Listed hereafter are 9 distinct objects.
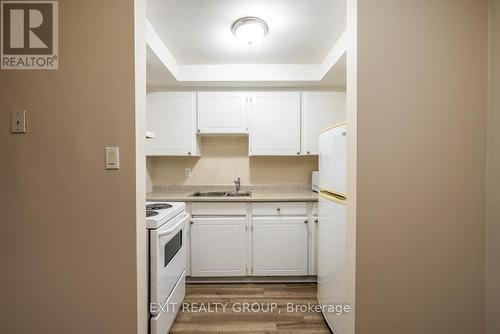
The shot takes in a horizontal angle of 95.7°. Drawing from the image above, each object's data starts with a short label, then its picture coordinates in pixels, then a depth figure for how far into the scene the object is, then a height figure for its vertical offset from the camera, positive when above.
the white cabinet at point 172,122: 2.63 +0.49
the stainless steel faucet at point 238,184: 2.88 -0.25
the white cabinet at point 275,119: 2.65 +0.53
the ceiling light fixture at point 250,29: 1.73 +1.07
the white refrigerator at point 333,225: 1.38 -0.42
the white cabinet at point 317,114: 2.66 +0.60
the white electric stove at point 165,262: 1.36 -0.67
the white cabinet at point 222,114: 2.65 +0.59
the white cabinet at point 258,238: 2.36 -0.77
